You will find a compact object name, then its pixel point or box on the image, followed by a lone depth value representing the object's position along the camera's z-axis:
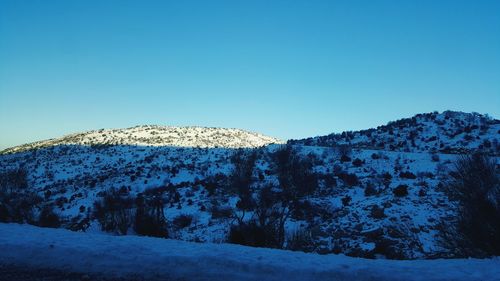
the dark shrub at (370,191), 24.41
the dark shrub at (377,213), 20.34
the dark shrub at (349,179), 27.03
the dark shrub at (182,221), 23.51
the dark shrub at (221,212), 23.52
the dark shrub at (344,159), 34.78
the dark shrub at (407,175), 26.80
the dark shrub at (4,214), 21.27
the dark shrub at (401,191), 22.97
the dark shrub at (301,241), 16.92
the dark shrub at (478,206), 11.64
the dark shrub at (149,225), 18.98
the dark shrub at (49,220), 22.59
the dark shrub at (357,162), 32.56
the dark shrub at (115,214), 21.58
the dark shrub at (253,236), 15.72
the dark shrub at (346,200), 23.22
